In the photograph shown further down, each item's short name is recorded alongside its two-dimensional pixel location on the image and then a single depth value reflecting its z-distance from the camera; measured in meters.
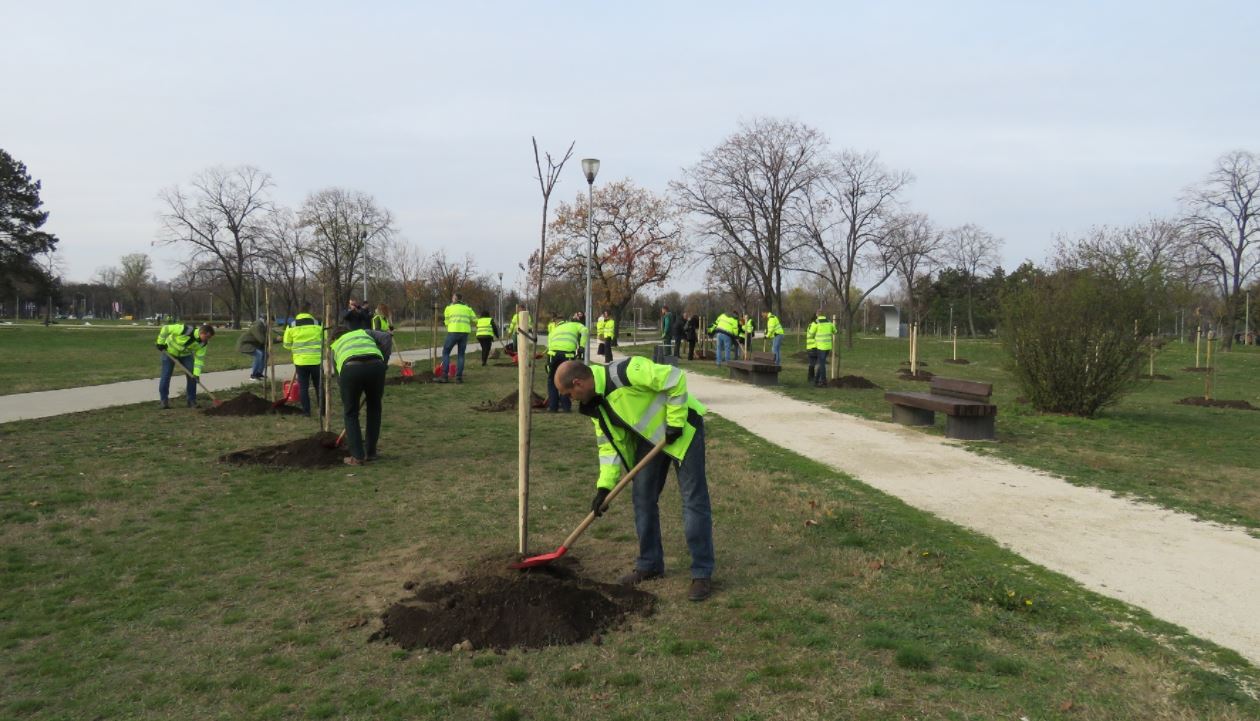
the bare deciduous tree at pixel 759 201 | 37.84
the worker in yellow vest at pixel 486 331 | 22.25
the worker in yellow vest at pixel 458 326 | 17.69
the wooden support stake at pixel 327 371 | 9.65
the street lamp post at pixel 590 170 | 18.70
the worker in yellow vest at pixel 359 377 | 8.43
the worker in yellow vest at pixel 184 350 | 12.88
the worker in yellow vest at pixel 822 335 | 17.98
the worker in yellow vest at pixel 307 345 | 11.88
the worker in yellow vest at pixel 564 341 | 11.87
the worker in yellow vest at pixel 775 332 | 22.91
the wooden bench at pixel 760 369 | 19.00
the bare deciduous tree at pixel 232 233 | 59.75
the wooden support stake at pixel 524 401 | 4.61
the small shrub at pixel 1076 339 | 12.01
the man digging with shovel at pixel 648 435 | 4.58
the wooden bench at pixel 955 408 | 10.71
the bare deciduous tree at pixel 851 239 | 37.66
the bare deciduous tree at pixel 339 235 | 55.97
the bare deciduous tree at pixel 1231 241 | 46.19
